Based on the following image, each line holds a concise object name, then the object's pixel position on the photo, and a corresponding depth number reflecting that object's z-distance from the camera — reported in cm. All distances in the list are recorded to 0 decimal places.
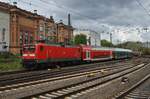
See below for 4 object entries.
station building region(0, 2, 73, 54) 6258
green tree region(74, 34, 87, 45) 10748
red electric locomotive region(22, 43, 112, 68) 3653
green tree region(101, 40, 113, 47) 15838
